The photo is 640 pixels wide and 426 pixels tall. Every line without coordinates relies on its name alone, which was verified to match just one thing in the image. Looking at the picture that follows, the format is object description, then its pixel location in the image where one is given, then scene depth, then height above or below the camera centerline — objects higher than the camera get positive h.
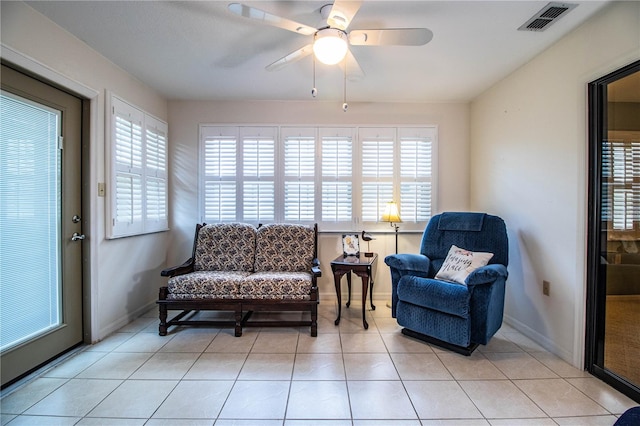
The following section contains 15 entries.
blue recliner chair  2.26 -0.64
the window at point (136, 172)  2.68 +0.39
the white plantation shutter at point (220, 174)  3.59 +0.45
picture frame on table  3.25 -0.41
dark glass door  1.85 -0.15
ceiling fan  1.58 +1.08
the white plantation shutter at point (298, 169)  3.59 +0.51
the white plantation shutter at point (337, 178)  3.59 +0.40
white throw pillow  2.55 -0.49
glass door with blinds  1.88 -0.10
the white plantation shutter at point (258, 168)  3.59 +0.52
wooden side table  2.83 -0.60
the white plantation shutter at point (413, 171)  3.60 +0.49
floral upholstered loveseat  2.66 -0.65
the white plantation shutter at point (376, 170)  3.59 +0.50
